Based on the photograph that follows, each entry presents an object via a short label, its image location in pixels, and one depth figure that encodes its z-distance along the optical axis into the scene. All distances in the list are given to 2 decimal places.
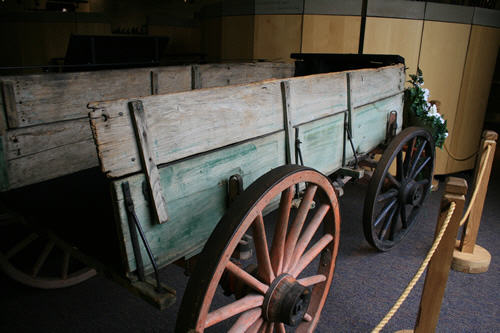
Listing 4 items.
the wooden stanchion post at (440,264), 1.48
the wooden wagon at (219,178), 1.13
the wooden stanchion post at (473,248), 2.43
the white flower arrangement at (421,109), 2.94
